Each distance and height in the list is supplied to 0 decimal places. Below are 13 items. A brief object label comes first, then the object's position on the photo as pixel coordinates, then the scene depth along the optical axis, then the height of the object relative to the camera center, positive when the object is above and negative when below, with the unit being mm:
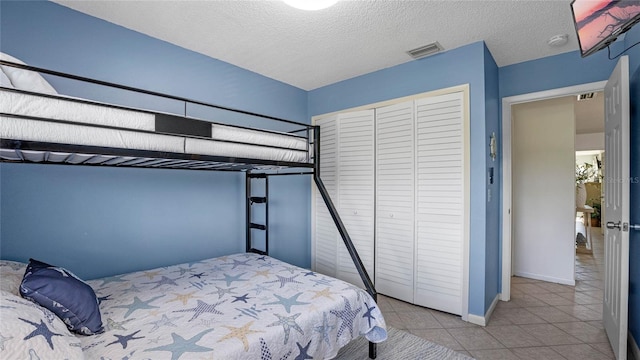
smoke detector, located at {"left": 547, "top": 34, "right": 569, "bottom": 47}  2330 +1161
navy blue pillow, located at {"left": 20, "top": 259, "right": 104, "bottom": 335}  1168 -492
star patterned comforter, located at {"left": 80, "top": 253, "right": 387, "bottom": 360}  1186 -670
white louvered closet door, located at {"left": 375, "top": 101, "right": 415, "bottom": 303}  2867 -199
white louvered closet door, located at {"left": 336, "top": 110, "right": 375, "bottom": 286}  3174 -55
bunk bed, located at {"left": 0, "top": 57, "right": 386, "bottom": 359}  1077 -663
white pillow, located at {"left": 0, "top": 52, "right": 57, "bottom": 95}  1292 +469
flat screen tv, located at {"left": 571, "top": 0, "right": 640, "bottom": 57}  1289 +783
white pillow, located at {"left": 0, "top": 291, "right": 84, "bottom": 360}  828 -479
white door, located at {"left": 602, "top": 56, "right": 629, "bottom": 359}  1809 -176
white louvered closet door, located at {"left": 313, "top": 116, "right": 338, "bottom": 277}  3475 -350
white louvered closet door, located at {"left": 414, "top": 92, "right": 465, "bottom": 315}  2578 -190
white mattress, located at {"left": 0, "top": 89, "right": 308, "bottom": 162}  1063 +218
